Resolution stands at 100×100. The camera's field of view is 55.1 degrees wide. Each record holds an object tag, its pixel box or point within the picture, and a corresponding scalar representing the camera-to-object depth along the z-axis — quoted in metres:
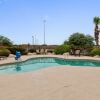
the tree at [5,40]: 21.05
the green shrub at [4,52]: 11.25
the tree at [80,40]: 19.76
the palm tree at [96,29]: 17.32
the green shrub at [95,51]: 12.02
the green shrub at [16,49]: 13.57
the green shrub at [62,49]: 13.86
